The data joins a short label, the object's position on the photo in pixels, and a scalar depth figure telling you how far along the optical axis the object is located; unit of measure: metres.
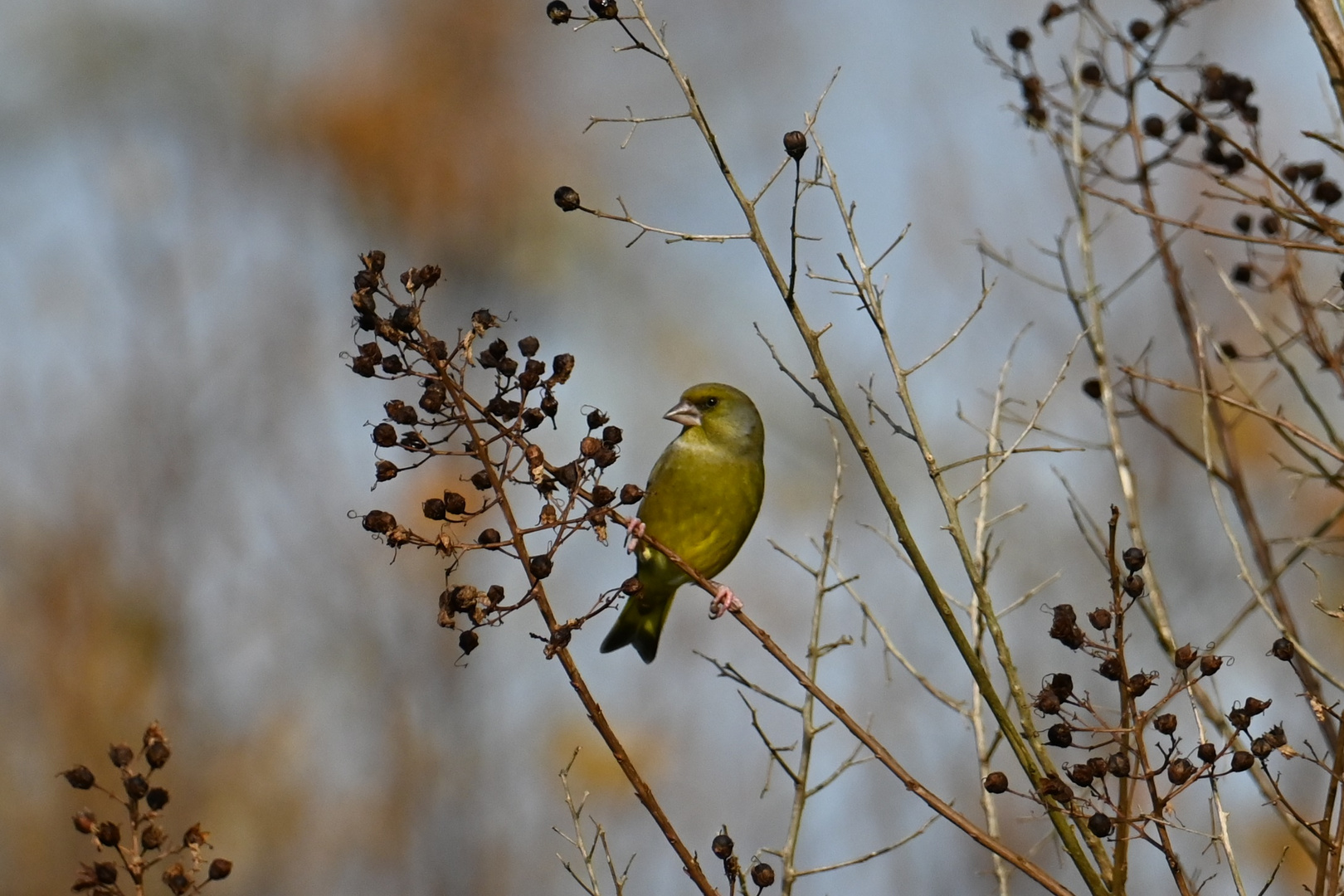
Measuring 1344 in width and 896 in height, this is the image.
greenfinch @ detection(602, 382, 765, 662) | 11.02
